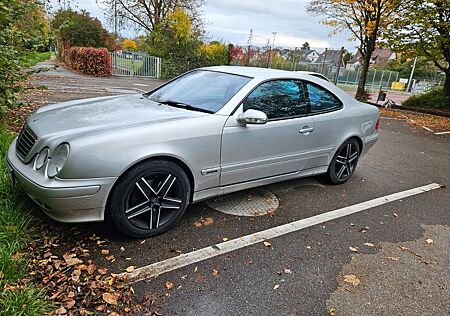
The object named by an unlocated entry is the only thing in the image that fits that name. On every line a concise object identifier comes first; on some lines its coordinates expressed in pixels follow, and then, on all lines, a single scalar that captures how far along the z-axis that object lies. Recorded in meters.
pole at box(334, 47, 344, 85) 18.58
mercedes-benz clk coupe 2.49
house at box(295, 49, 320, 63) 22.62
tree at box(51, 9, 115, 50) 19.97
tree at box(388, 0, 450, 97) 12.54
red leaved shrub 17.59
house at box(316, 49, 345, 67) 20.71
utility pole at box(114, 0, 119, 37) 25.08
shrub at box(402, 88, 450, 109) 14.58
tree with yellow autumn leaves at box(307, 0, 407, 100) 13.87
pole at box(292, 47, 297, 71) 22.90
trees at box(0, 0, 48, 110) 4.11
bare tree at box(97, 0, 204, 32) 24.61
